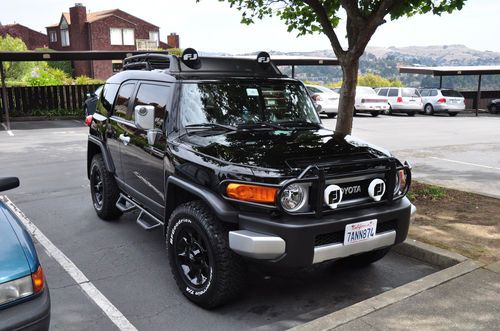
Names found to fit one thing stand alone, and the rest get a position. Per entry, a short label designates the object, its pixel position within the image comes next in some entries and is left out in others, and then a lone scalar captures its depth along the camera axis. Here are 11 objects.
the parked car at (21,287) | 2.62
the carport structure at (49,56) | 18.27
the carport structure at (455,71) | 27.47
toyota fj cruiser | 3.44
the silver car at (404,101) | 25.78
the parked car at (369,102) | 23.28
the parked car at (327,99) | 21.58
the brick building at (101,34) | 56.88
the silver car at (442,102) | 26.39
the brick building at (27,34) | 71.12
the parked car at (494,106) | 28.25
